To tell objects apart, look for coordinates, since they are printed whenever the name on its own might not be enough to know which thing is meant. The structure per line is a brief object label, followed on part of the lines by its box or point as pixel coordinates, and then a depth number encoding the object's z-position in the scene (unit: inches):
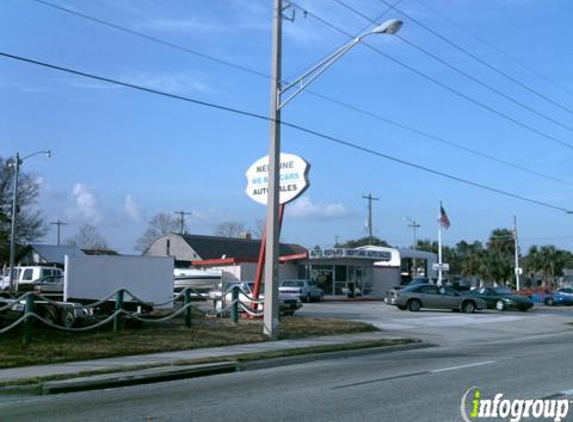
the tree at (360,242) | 5046.8
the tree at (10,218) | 2105.1
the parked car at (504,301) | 1475.1
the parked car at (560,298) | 2047.2
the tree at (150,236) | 4060.0
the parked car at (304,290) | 1618.8
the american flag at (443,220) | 2022.6
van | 1590.8
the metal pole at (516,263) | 2527.1
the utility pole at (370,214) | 3110.2
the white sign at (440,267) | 2000.5
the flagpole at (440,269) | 2004.2
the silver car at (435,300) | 1334.9
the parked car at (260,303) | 941.2
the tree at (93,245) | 4026.8
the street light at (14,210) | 1579.7
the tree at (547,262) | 3371.1
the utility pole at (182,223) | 3790.1
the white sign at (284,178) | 834.2
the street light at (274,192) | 732.7
